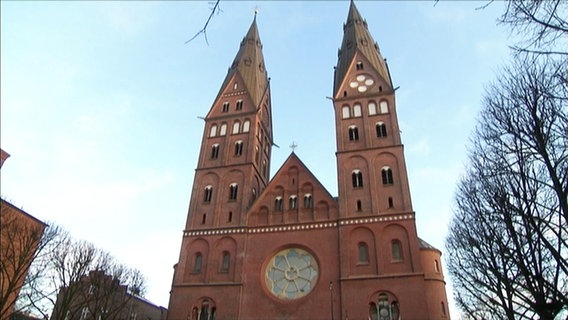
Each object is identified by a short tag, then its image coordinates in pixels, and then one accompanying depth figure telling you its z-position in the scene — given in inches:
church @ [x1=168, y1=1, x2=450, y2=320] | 964.0
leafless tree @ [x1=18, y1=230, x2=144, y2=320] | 872.9
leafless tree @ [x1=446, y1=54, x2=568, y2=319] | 374.3
